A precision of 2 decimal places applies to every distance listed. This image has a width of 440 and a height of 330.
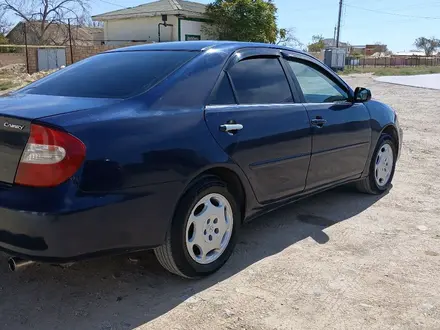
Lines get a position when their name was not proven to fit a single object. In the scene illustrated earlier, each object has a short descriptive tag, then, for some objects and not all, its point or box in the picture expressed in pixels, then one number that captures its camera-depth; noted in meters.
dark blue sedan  2.55
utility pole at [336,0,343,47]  49.59
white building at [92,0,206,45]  31.95
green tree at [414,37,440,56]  97.12
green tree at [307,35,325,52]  70.16
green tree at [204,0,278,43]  32.16
